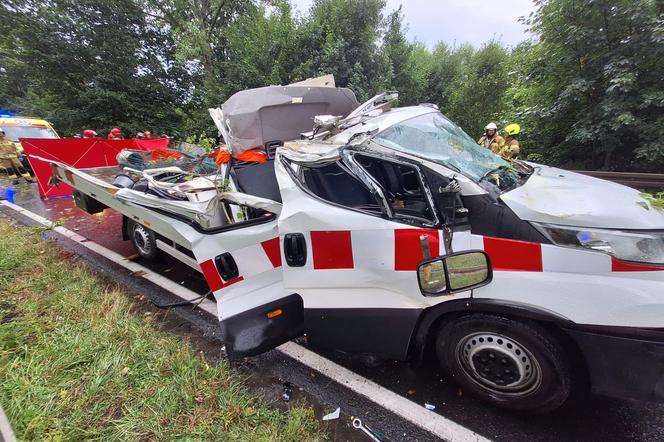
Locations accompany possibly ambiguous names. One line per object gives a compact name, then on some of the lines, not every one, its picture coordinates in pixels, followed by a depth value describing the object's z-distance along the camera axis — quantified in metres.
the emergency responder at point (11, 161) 9.20
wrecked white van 1.53
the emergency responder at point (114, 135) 8.55
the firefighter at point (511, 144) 5.89
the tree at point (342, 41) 10.17
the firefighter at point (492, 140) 6.45
